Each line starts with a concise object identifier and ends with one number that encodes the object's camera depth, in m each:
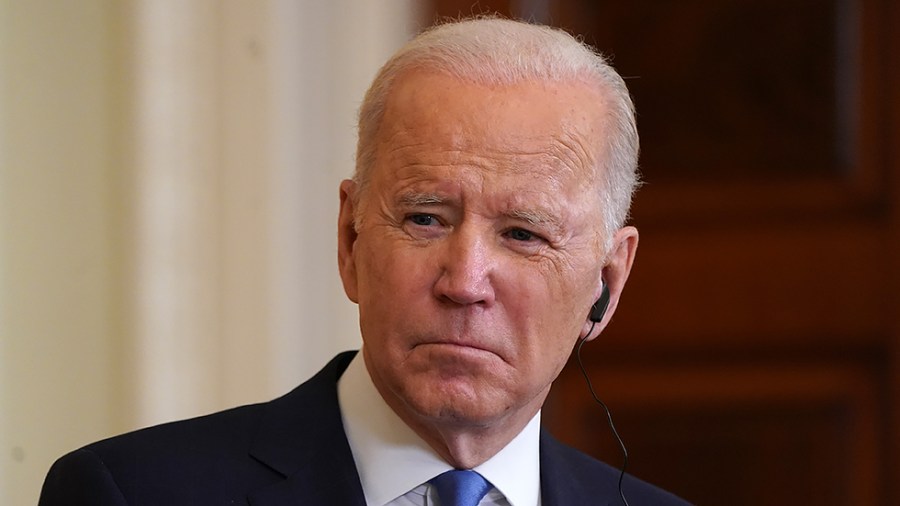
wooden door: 8.42
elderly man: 4.60
